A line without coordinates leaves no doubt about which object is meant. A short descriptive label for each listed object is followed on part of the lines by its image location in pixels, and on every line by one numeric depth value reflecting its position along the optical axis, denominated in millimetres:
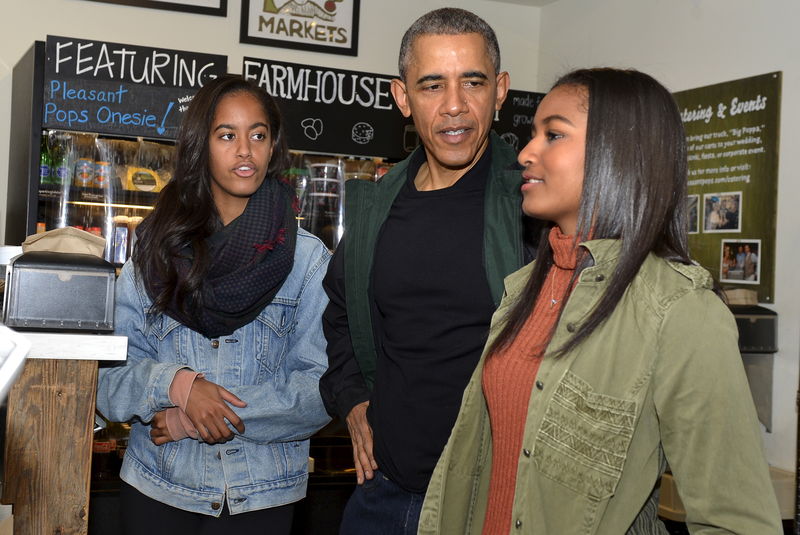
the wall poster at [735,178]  4270
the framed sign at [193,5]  5248
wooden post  1707
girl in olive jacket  1186
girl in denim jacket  1946
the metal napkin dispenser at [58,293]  1760
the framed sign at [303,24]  5473
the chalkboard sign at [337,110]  4750
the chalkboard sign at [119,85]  4188
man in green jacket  1760
